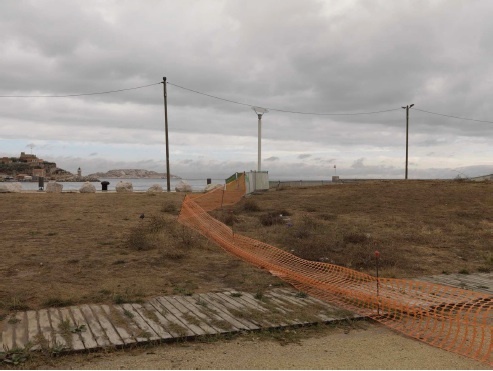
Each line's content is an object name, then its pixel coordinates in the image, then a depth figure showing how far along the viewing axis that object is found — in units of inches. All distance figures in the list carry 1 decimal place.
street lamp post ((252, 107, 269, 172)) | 1051.9
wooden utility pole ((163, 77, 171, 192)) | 1348.4
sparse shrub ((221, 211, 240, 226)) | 563.0
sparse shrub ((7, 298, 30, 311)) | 223.8
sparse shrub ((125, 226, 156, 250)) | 388.5
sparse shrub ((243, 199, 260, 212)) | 692.7
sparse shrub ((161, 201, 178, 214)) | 650.7
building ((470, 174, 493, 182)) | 1642.0
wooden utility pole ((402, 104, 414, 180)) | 1889.6
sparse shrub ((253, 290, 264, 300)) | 259.3
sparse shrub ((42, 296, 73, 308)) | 232.1
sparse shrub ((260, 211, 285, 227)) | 562.0
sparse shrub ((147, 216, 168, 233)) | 467.2
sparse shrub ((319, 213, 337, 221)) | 600.7
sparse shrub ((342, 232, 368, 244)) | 438.9
